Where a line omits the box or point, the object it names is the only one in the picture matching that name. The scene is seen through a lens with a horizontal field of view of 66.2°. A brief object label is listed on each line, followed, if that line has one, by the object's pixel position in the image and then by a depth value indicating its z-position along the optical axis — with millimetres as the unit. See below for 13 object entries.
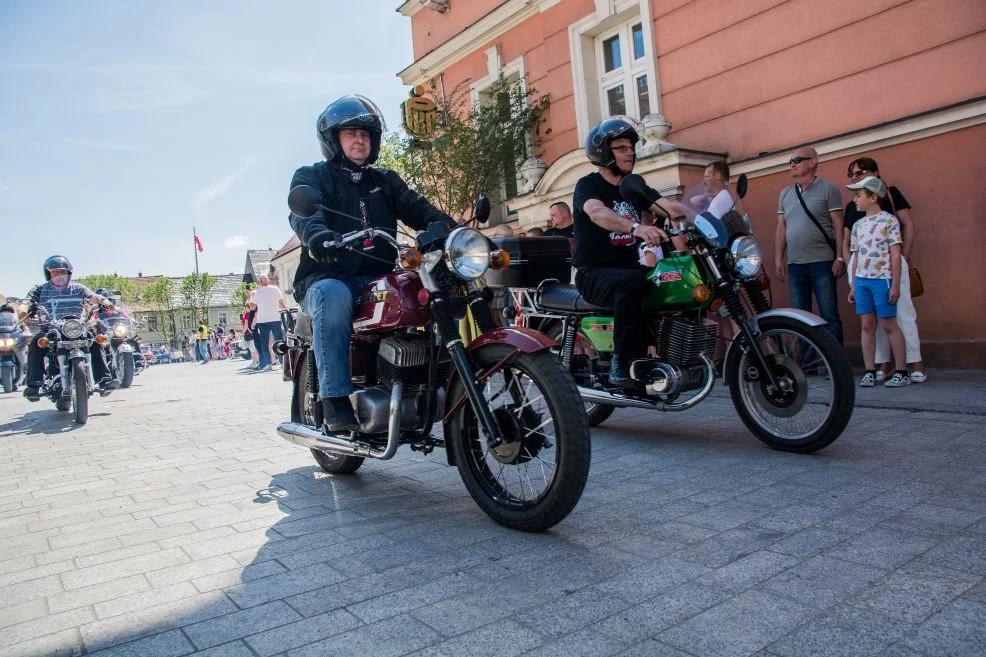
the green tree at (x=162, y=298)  88688
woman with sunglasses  6395
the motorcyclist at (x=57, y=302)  8617
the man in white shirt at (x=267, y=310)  14383
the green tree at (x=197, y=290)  86938
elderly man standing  6961
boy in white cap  6250
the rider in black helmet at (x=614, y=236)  4664
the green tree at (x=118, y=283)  90062
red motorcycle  2973
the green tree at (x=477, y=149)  12375
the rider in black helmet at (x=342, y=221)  3680
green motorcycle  4152
